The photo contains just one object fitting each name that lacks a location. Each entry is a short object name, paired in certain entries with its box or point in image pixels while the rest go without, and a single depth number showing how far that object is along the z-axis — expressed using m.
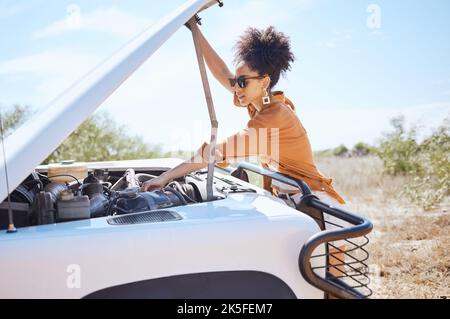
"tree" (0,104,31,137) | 9.05
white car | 1.78
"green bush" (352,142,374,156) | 19.80
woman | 2.67
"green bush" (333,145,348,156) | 29.46
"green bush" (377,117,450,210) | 7.40
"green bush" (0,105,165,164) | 9.98
